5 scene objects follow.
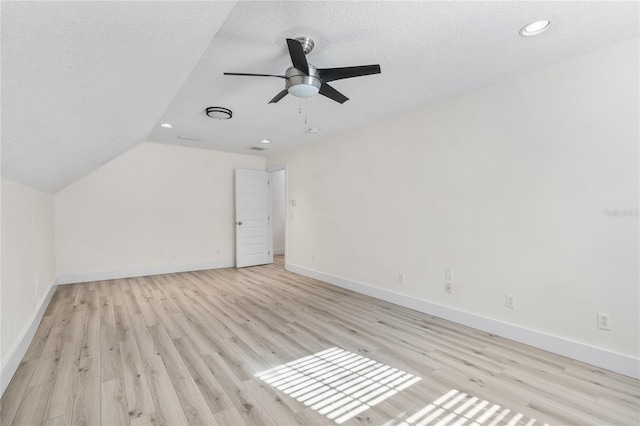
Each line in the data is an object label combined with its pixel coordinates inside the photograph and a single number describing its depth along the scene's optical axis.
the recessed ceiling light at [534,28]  1.91
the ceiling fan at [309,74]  2.00
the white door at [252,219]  6.01
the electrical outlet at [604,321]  2.22
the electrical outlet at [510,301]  2.72
